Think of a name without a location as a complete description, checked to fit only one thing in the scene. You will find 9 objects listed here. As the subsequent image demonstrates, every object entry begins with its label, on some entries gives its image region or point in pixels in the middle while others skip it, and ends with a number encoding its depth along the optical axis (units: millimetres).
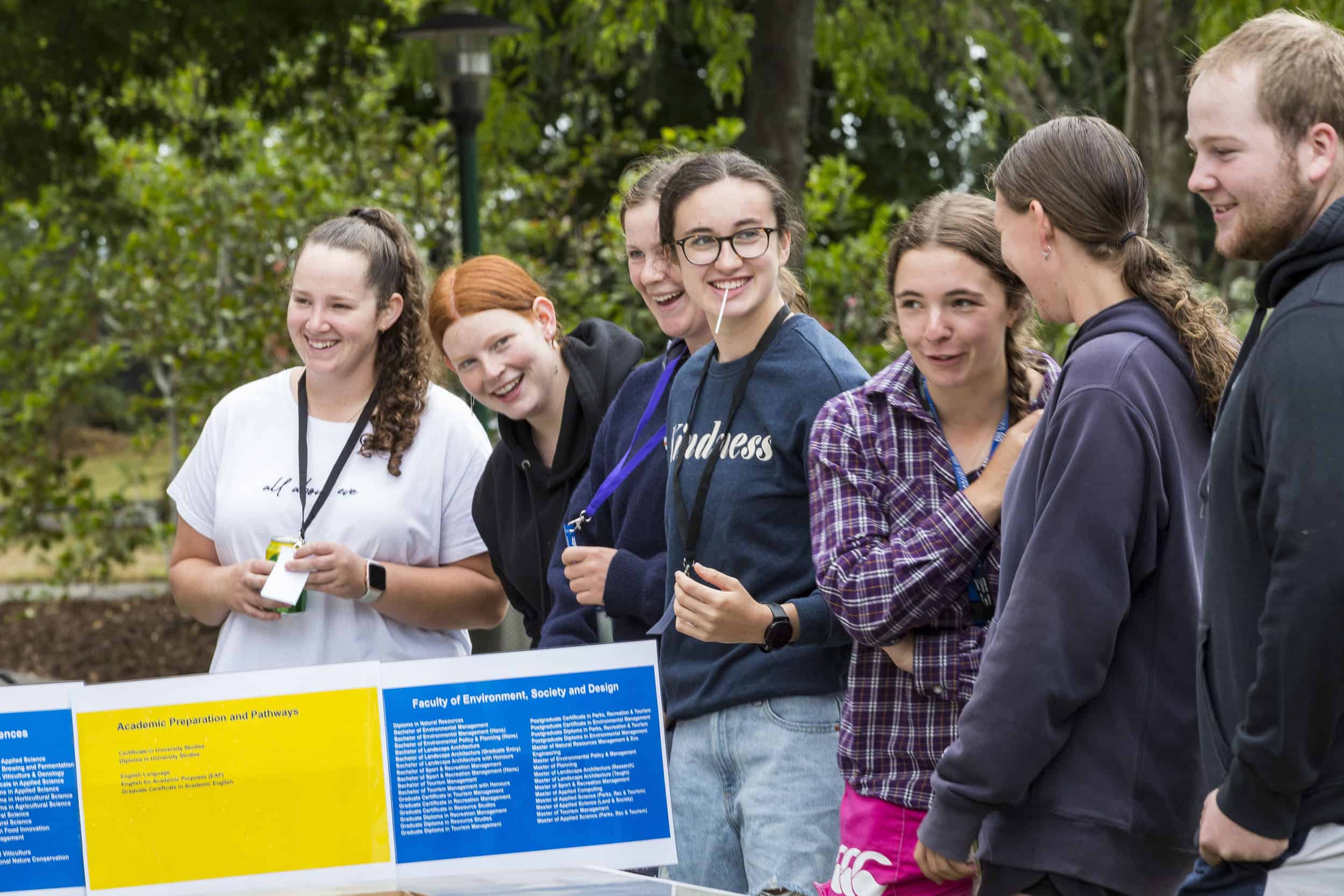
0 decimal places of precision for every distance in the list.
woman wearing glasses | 4859
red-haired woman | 6059
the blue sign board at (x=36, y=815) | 4543
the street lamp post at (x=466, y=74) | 14883
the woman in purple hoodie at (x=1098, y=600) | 3900
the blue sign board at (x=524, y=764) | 4562
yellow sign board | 4531
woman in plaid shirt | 4523
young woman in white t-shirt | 6137
